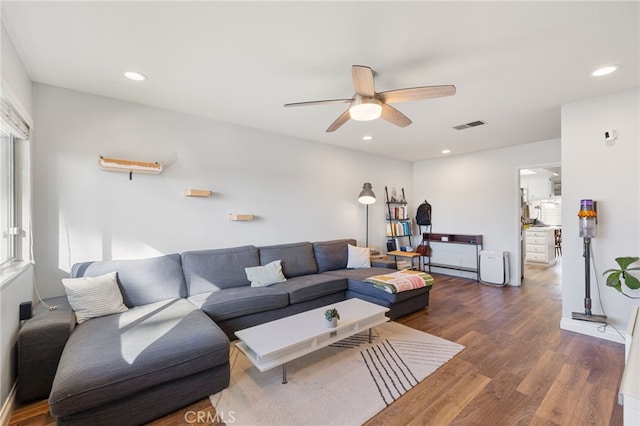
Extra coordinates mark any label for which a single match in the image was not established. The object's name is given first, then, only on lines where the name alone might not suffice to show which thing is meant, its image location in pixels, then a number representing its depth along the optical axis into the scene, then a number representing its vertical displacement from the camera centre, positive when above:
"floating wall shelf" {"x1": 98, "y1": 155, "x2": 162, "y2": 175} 2.85 +0.51
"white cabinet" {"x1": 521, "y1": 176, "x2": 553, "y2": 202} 7.93 +0.68
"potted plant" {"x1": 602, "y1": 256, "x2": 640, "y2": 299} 2.63 -0.63
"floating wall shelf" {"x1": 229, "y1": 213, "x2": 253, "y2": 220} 3.80 -0.06
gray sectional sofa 1.65 -0.91
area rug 1.87 -1.35
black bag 6.22 -0.08
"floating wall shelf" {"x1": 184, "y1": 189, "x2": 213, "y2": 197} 3.40 +0.25
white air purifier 5.07 -1.05
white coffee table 2.10 -1.02
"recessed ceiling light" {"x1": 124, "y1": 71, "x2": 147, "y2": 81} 2.47 +1.25
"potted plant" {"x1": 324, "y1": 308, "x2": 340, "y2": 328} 2.42 -0.93
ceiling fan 2.04 +0.92
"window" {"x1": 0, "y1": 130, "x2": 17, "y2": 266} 2.20 +0.13
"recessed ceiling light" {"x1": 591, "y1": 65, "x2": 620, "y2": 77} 2.39 +1.23
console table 5.53 -0.65
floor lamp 4.88 +0.29
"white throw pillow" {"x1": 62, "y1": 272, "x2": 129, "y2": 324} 2.35 -0.72
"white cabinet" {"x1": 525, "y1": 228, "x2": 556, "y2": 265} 7.06 -0.91
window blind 1.86 +0.70
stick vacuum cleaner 2.92 -0.32
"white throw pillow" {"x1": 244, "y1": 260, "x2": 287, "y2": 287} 3.47 -0.79
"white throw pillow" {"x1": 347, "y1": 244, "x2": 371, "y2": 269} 4.44 -0.76
